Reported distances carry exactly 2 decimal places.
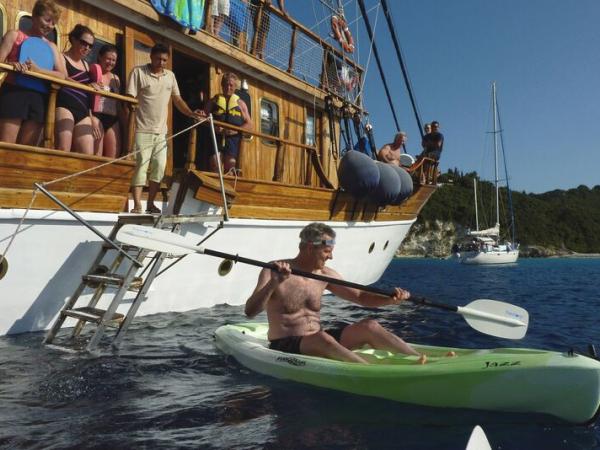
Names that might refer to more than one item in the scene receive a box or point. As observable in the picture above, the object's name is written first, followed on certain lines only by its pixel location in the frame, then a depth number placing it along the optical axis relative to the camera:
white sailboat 48.69
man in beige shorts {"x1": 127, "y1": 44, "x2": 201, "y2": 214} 6.14
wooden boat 5.26
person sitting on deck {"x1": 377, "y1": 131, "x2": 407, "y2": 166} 11.03
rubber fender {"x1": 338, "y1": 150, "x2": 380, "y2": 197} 9.13
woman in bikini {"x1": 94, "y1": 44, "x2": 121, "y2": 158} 6.04
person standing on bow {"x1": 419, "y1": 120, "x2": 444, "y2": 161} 12.62
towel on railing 7.19
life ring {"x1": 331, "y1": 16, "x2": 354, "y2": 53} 12.74
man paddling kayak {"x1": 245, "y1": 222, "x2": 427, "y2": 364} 4.23
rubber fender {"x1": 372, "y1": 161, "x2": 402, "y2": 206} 9.62
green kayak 3.31
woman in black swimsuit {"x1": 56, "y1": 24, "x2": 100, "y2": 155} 5.50
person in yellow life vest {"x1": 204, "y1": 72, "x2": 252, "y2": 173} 7.29
